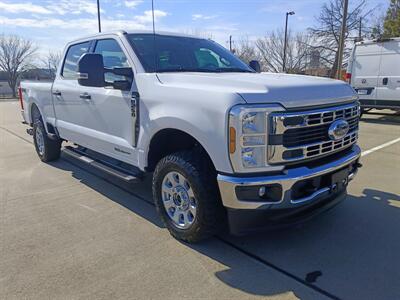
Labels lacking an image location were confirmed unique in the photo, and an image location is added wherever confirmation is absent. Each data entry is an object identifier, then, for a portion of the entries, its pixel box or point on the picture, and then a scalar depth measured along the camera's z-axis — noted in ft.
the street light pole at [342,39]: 53.34
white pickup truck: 8.61
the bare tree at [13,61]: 192.95
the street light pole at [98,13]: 62.65
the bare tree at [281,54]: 125.11
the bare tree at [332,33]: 113.29
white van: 34.09
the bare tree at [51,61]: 194.54
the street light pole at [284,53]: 111.97
